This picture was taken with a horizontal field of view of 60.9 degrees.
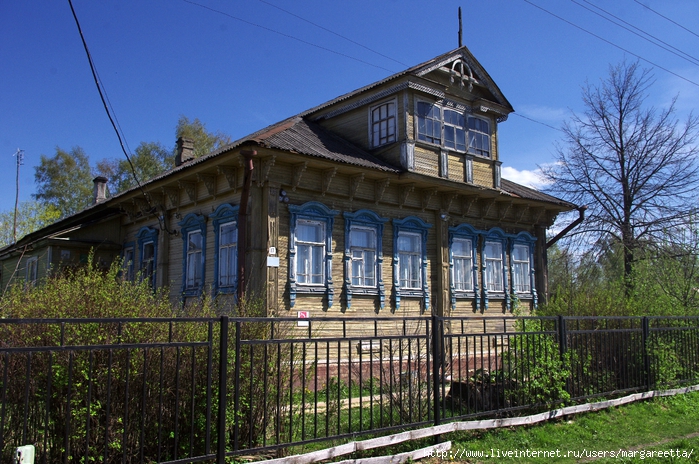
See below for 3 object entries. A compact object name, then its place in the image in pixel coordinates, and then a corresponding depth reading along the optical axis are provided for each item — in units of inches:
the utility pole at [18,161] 1540.7
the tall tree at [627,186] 866.1
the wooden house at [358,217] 498.3
